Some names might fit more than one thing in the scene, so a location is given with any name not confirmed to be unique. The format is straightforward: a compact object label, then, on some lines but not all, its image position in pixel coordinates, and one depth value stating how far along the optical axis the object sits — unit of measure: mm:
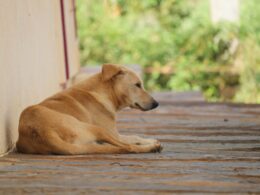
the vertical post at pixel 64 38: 13761
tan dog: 7312
